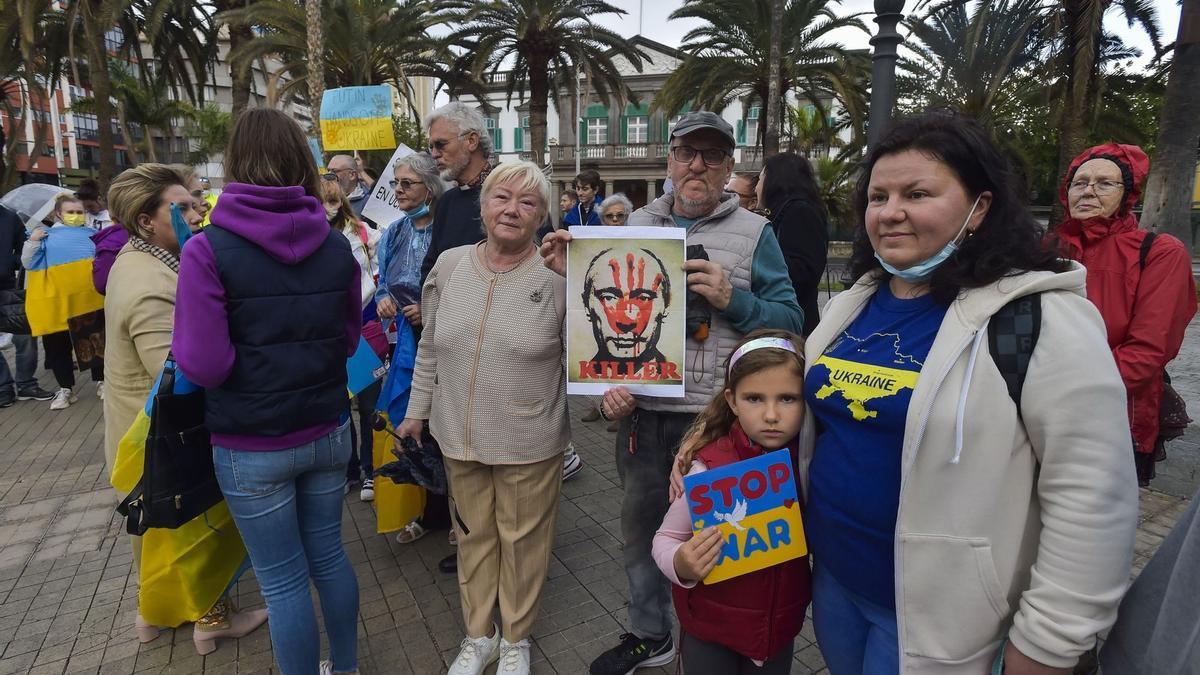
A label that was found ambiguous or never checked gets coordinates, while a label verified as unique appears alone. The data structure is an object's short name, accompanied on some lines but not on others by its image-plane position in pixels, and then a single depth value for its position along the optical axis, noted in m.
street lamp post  4.23
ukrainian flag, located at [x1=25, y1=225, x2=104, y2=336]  6.01
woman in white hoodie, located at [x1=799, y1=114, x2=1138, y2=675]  1.24
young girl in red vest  1.76
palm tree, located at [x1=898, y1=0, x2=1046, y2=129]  13.66
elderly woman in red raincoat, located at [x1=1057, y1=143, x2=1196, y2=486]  2.86
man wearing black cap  2.14
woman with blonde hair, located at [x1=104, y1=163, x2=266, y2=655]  2.47
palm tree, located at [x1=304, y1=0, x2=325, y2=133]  11.74
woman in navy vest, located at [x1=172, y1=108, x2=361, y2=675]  1.96
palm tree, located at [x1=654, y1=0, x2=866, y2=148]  16.53
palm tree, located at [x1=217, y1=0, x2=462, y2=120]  13.59
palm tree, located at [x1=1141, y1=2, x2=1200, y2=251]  7.11
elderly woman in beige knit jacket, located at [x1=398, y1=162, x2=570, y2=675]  2.39
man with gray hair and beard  3.23
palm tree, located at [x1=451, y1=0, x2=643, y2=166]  16.52
